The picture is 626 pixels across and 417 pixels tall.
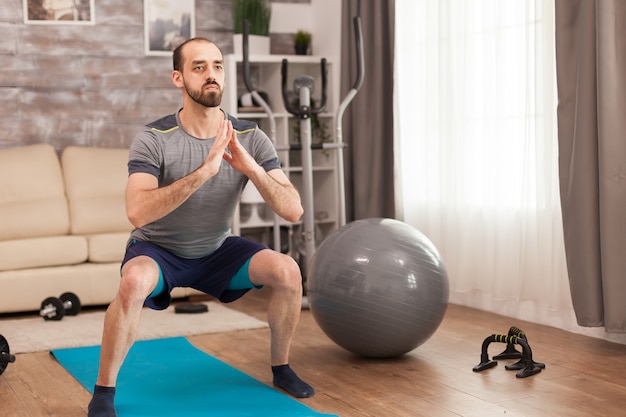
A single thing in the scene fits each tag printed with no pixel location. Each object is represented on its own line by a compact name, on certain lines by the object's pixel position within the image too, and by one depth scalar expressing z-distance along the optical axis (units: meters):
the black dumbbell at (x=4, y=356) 3.47
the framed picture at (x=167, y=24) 6.08
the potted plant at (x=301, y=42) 6.34
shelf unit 5.92
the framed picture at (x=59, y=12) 5.81
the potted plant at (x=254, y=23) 6.14
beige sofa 5.02
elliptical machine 4.93
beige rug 4.20
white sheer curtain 4.29
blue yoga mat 3.01
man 2.95
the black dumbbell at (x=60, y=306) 4.73
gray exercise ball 3.44
